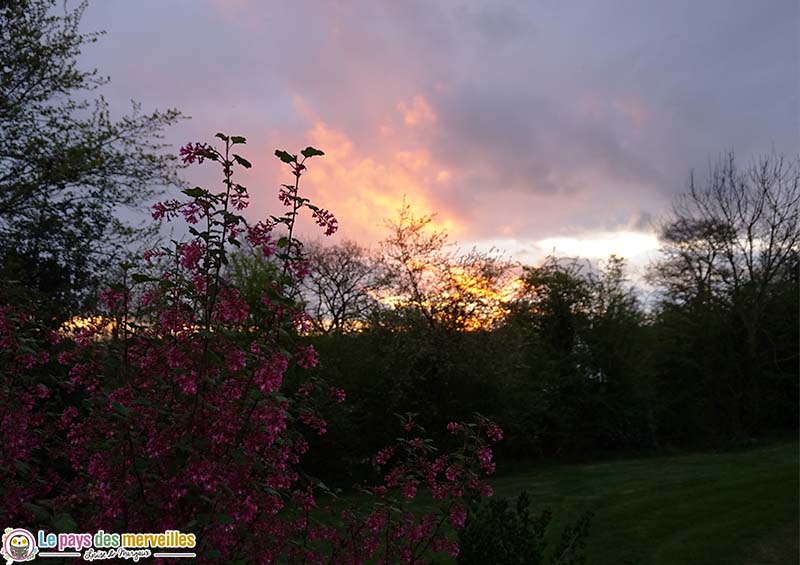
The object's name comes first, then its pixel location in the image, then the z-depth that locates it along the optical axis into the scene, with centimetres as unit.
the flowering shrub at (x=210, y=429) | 286
